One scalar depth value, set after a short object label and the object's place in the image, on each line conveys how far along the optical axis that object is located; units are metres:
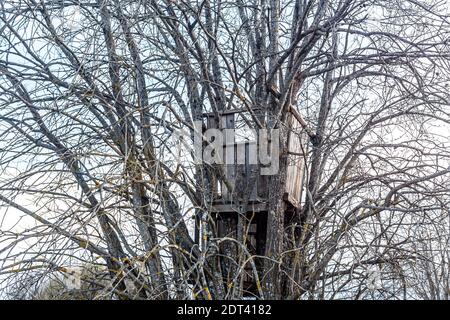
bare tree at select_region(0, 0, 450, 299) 5.94
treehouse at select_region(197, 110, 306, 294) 6.70
